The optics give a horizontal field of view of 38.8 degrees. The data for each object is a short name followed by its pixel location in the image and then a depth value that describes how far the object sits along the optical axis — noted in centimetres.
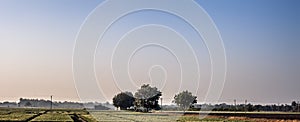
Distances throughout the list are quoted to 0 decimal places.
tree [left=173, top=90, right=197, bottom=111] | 17412
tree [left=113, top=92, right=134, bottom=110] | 16450
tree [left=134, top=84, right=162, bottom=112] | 13527
